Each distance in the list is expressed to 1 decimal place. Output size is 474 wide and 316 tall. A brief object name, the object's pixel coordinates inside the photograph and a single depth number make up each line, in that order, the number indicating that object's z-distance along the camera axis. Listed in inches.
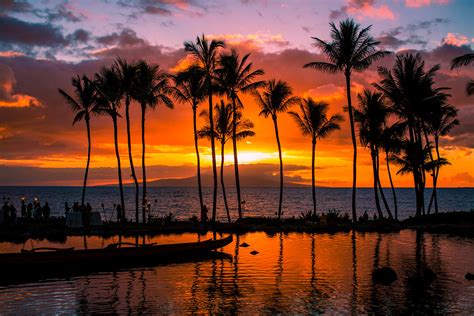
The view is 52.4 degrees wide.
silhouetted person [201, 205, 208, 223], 1810.3
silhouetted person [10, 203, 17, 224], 1762.9
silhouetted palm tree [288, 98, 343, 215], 2127.2
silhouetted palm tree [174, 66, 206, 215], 1879.4
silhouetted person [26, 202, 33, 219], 1890.5
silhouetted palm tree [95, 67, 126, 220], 1780.3
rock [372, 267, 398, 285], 913.5
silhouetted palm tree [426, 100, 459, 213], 1985.2
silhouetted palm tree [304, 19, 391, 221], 1726.1
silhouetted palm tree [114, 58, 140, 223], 1793.8
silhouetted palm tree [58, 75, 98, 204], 1914.4
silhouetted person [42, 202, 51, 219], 1906.6
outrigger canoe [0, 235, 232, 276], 1023.6
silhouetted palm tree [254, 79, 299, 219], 2018.9
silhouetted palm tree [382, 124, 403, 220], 2102.6
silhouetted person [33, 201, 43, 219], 1883.2
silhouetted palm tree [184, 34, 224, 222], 1774.1
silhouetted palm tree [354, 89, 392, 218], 2057.1
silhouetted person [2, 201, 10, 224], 1729.8
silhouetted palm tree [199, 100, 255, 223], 2122.3
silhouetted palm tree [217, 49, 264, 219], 1861.5
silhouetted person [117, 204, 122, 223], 1850.1
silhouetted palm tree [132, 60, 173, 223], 1820.9
